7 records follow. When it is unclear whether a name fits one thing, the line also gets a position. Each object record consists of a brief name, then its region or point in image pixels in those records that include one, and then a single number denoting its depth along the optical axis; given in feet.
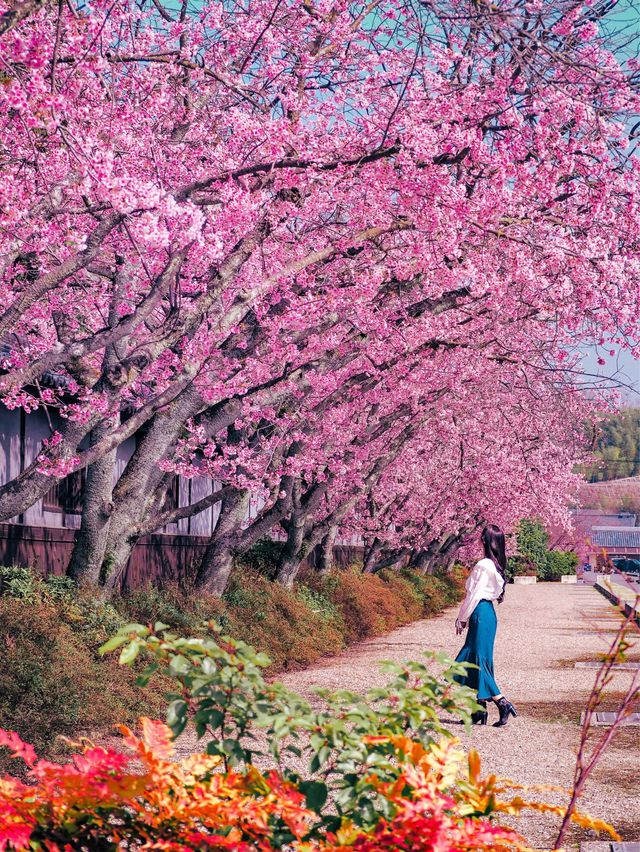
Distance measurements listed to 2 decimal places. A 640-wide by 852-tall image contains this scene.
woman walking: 38.32
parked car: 334.85
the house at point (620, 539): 455.22
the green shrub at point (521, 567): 259.39
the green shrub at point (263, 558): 69.51
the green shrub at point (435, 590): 119.34
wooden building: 49.85
